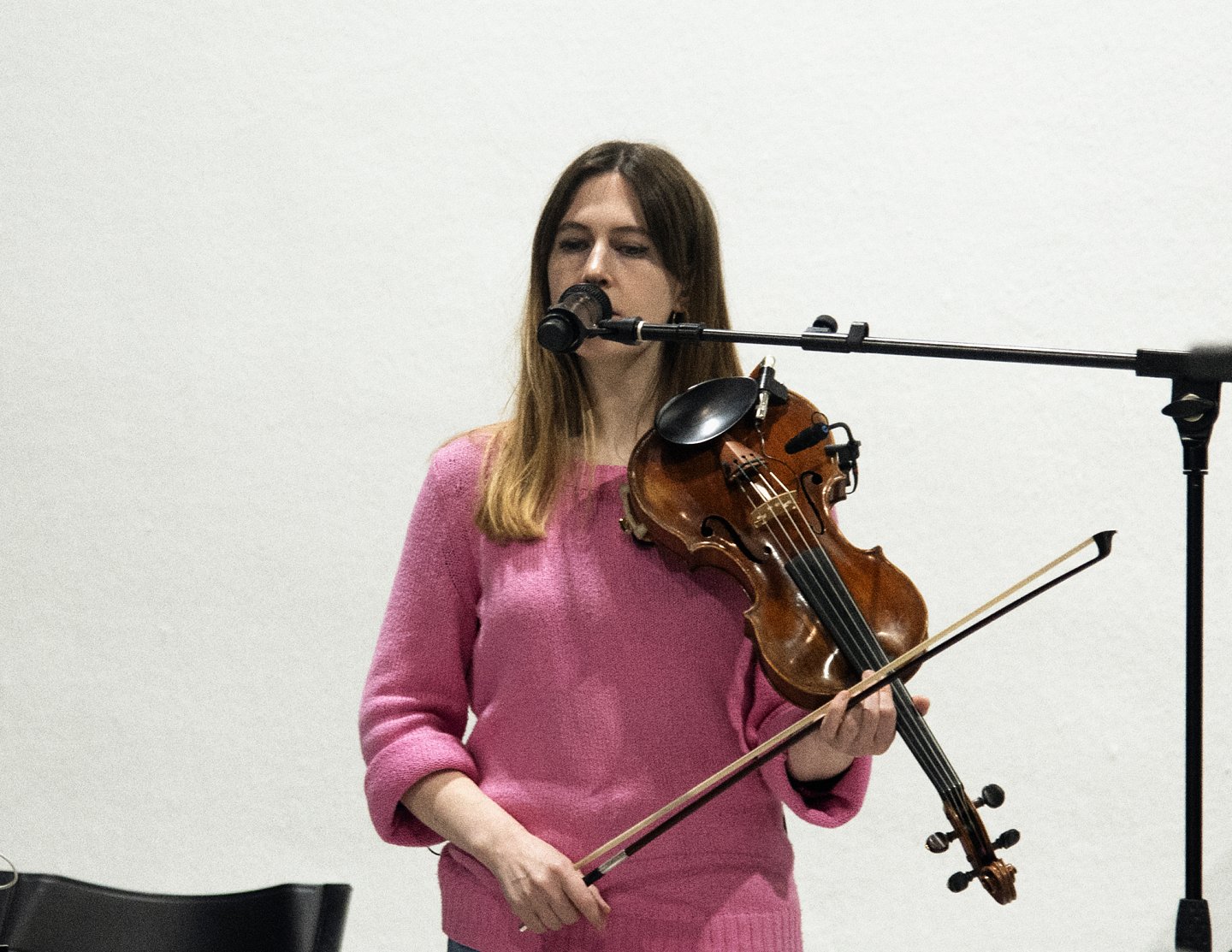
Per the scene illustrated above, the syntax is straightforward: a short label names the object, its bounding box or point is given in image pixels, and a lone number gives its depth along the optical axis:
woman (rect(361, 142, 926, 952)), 3.55
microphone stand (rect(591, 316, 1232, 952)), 3.27
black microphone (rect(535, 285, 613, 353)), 3.44
